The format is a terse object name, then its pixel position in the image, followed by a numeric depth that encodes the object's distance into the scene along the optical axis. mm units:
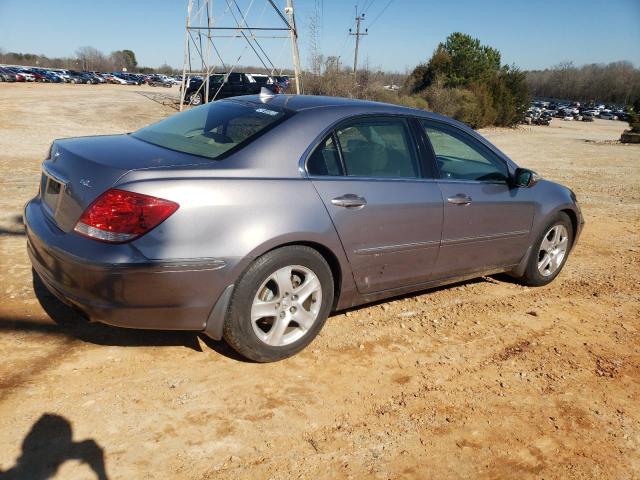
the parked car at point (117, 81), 68669
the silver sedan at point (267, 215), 2648
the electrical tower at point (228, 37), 18406
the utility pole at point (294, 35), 18297
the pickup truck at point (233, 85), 27000
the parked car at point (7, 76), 49719
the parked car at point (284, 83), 28720
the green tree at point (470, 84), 31044
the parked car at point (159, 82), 70662
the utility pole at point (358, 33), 55250
